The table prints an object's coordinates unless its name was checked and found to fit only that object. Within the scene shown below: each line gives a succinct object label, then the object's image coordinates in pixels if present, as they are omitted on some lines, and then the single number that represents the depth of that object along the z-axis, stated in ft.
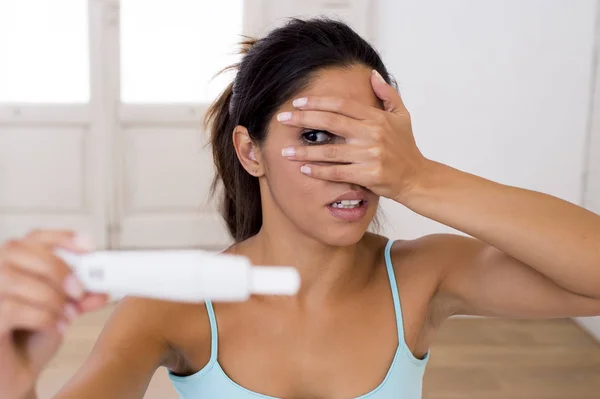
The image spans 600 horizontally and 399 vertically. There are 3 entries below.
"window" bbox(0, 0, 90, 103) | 11.39
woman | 3.07
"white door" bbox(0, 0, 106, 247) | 11.44
